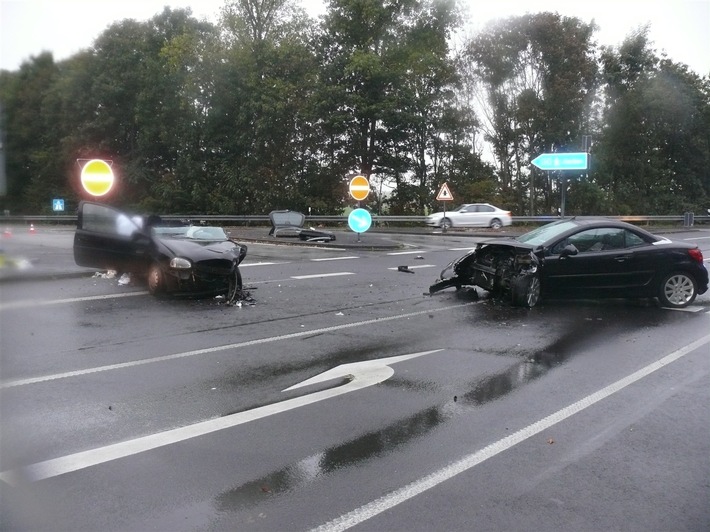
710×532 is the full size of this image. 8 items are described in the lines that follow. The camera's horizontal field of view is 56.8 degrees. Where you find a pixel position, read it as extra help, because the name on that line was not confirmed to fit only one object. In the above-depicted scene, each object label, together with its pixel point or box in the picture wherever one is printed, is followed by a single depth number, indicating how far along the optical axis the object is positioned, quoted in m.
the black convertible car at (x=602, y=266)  10.98
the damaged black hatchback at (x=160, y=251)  11.75
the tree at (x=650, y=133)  46.31
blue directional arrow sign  26.39
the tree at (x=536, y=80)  41.31
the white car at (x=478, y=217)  36.47
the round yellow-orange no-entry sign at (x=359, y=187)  25.03
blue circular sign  26.39
